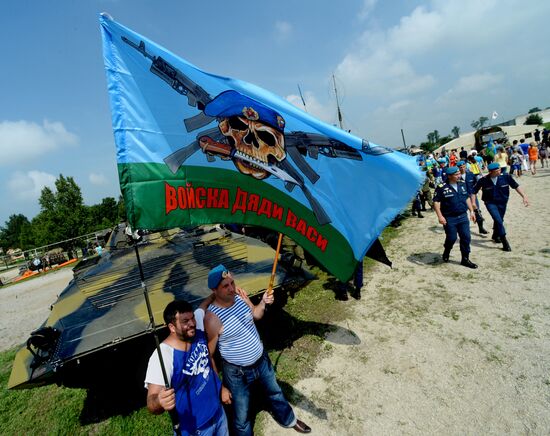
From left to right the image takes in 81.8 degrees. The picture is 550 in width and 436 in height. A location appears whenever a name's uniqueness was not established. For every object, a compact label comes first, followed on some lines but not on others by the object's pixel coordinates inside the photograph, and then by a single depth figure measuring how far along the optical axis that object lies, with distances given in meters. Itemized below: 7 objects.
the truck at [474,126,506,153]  24.85
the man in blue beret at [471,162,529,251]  6.53
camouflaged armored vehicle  2.84
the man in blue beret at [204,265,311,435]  2.60
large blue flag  2.53
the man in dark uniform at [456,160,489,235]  7.48
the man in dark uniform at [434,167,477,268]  6.04
